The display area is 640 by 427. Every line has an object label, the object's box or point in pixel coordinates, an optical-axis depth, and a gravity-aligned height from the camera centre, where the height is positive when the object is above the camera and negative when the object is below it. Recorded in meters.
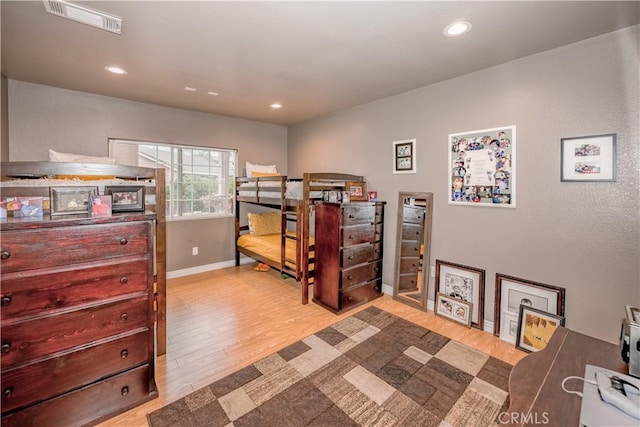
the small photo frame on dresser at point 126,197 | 1.79 +0.07
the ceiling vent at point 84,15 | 1.72 +1.26
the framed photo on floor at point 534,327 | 2.29 -1.00
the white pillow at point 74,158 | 3.09 +0.57
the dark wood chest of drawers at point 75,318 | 1.36 -0.60
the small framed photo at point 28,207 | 1.48 +0.00
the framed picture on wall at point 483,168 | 2.53 +0.41
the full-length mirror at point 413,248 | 3.17 -0.46
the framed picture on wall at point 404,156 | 3.25 +0.64
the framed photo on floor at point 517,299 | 2.33 -0.80
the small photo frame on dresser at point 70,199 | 1.54 +0.05
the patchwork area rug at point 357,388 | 1.71 -1.27
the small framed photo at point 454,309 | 2.81 -1.05
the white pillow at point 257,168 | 4.72 +0.70
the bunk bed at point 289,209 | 3.37 -0.02
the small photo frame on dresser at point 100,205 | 1.62 +0.01
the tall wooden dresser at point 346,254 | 3.07 -0.53
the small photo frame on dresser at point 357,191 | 3.53 +0.23
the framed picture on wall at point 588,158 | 2.04 +0.40
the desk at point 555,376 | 0.92 -0.67
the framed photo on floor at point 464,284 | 2.76 -0.79
